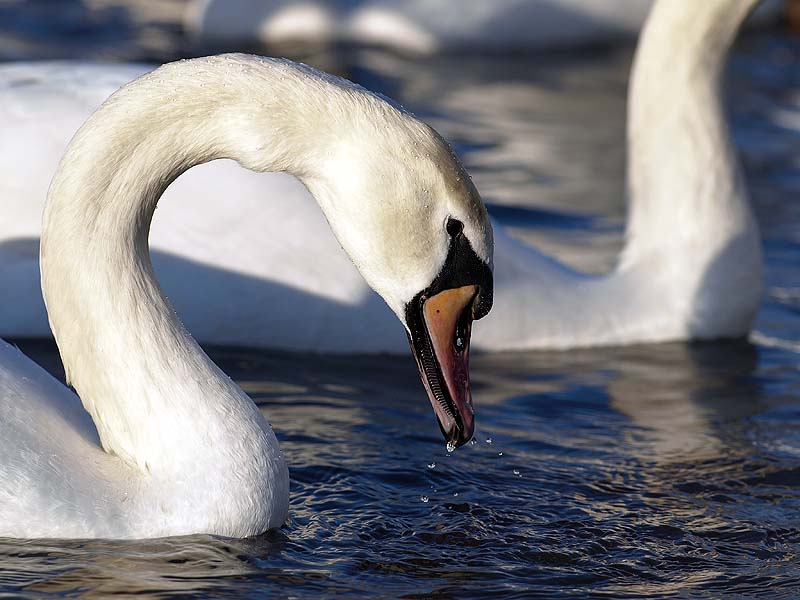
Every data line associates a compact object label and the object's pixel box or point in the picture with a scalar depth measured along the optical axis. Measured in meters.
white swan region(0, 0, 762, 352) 14.20
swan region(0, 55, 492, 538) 9.62
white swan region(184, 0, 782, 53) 26.98
